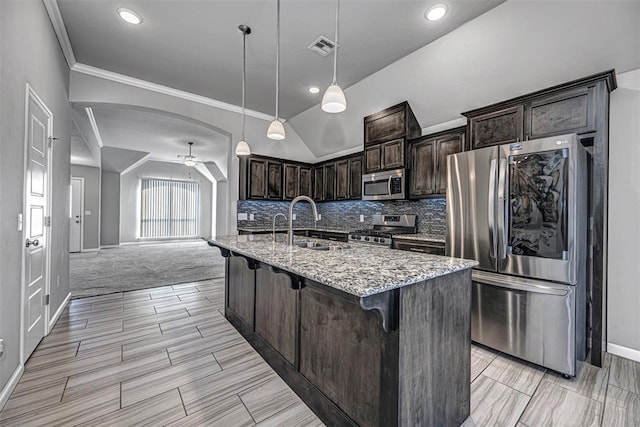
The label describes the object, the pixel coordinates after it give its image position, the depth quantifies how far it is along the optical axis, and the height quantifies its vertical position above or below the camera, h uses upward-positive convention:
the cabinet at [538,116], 2.29 +0.94
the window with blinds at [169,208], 10.39 +0.16
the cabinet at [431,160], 3.52 +0.76
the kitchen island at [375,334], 1.24 -0.65
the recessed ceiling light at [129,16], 2.59 +1.88
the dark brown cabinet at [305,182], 5.75 +0.68
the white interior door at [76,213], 7.95 -0.06
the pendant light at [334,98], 2.01 +0.85
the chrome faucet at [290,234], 2.45 -0.19
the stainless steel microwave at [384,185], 4.06 +0.45
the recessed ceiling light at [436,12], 2.49 +1.88
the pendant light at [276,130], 2.78 +0.85
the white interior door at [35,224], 2.14 -0.11
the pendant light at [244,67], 2.89 +1.85
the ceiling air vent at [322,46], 2.98 +1.88
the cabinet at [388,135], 4.00 +1.21
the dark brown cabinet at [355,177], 4.98 +0.68
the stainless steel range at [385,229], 3.91 -0.24
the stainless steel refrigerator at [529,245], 2.11 -0.25
